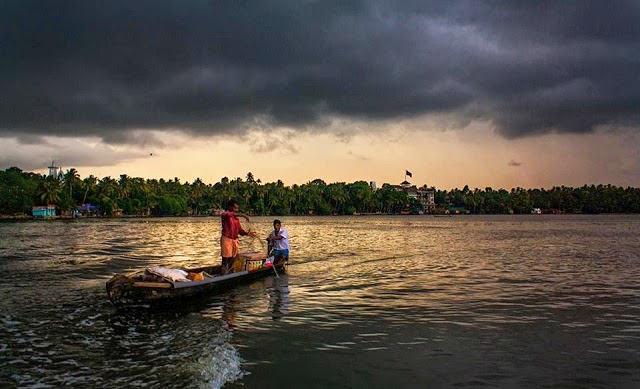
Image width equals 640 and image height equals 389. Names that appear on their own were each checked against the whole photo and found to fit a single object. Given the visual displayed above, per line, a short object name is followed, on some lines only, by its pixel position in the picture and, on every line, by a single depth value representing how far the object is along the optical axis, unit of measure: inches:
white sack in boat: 597.1
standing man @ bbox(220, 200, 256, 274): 729.0
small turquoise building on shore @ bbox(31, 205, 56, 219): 5142.7
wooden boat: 571.8
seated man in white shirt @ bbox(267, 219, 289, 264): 945.5
